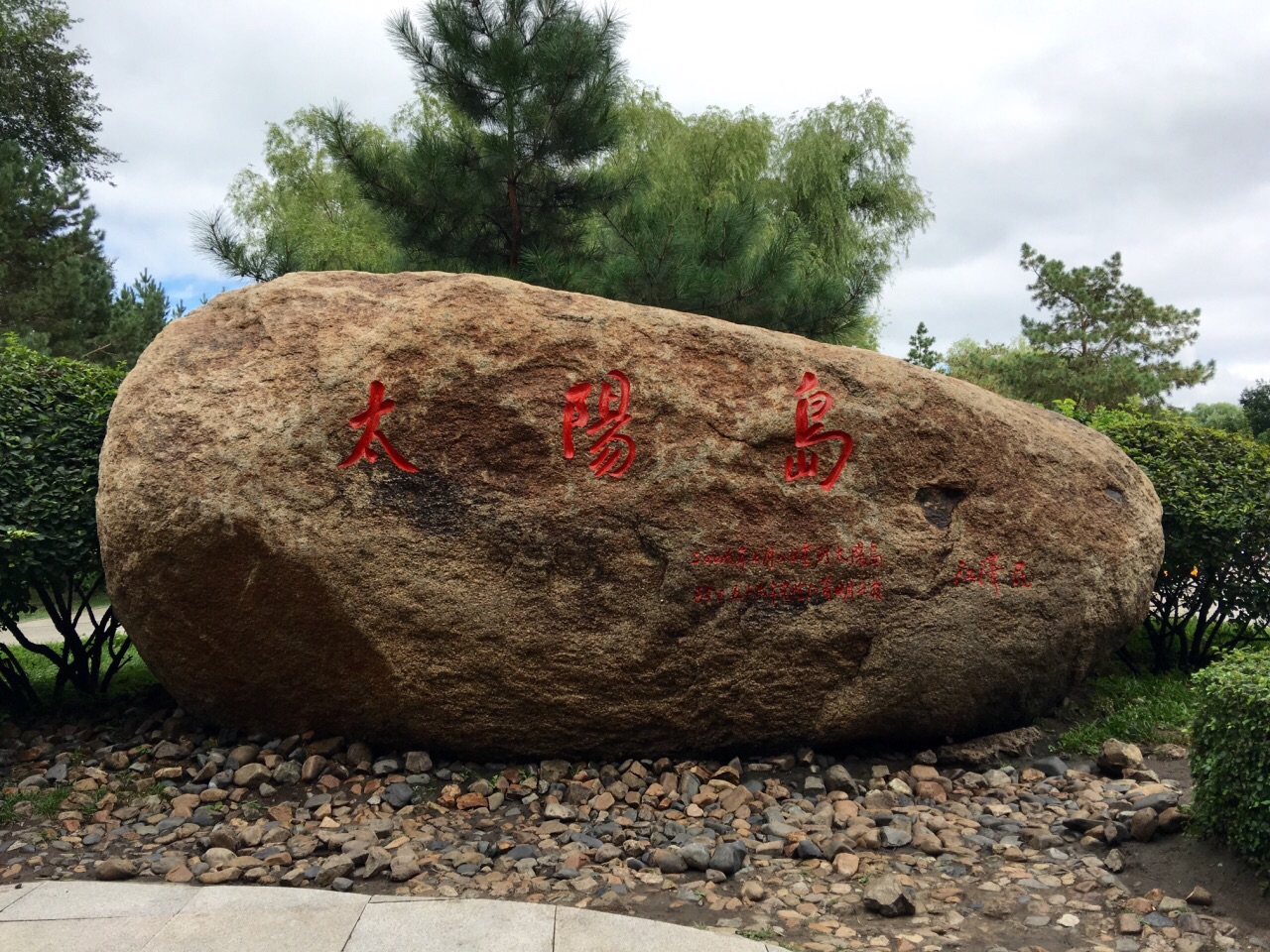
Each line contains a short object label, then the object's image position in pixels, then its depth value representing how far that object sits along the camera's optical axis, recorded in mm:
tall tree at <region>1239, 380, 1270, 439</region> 26562
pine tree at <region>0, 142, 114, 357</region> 14820
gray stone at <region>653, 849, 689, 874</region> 3631
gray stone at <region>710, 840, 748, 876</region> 3623
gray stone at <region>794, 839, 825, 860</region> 3785
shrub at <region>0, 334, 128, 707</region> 4676
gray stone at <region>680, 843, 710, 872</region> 3635
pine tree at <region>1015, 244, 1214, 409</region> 26000
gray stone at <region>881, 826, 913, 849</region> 3926
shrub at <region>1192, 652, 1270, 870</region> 3307
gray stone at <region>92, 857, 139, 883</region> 3531
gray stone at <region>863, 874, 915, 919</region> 3305
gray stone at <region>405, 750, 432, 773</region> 4430
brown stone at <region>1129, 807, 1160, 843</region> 3793
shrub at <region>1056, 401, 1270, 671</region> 5875
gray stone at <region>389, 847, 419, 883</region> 3508
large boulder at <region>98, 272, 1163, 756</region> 4176
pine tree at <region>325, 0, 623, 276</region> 8117
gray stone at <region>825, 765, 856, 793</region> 4465
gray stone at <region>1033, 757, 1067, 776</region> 4715
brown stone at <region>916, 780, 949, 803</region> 4461
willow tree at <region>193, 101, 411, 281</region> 15711
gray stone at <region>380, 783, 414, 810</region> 4199
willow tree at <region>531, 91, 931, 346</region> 8227
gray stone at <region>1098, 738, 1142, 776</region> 4633
